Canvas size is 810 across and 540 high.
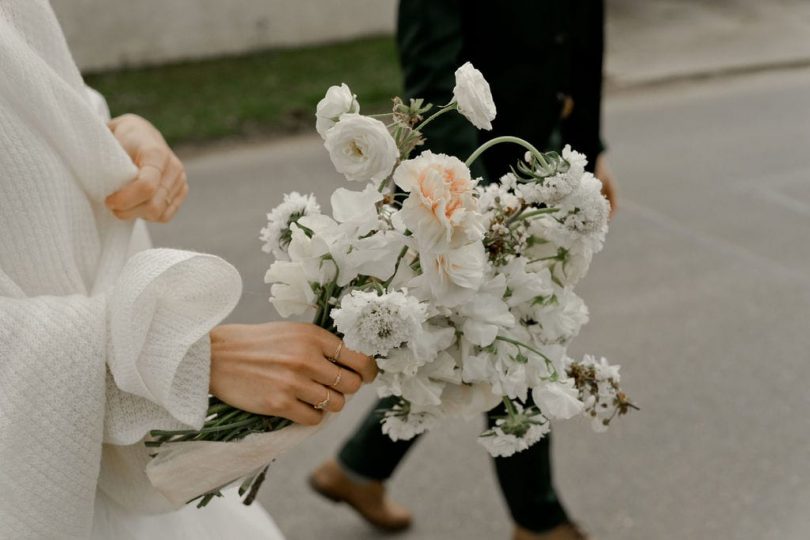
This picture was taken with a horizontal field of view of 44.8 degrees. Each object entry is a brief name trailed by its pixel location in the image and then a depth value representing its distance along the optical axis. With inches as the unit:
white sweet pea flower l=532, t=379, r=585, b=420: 49.3
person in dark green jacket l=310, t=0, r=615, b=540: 87.9
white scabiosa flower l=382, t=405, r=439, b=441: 53.6
